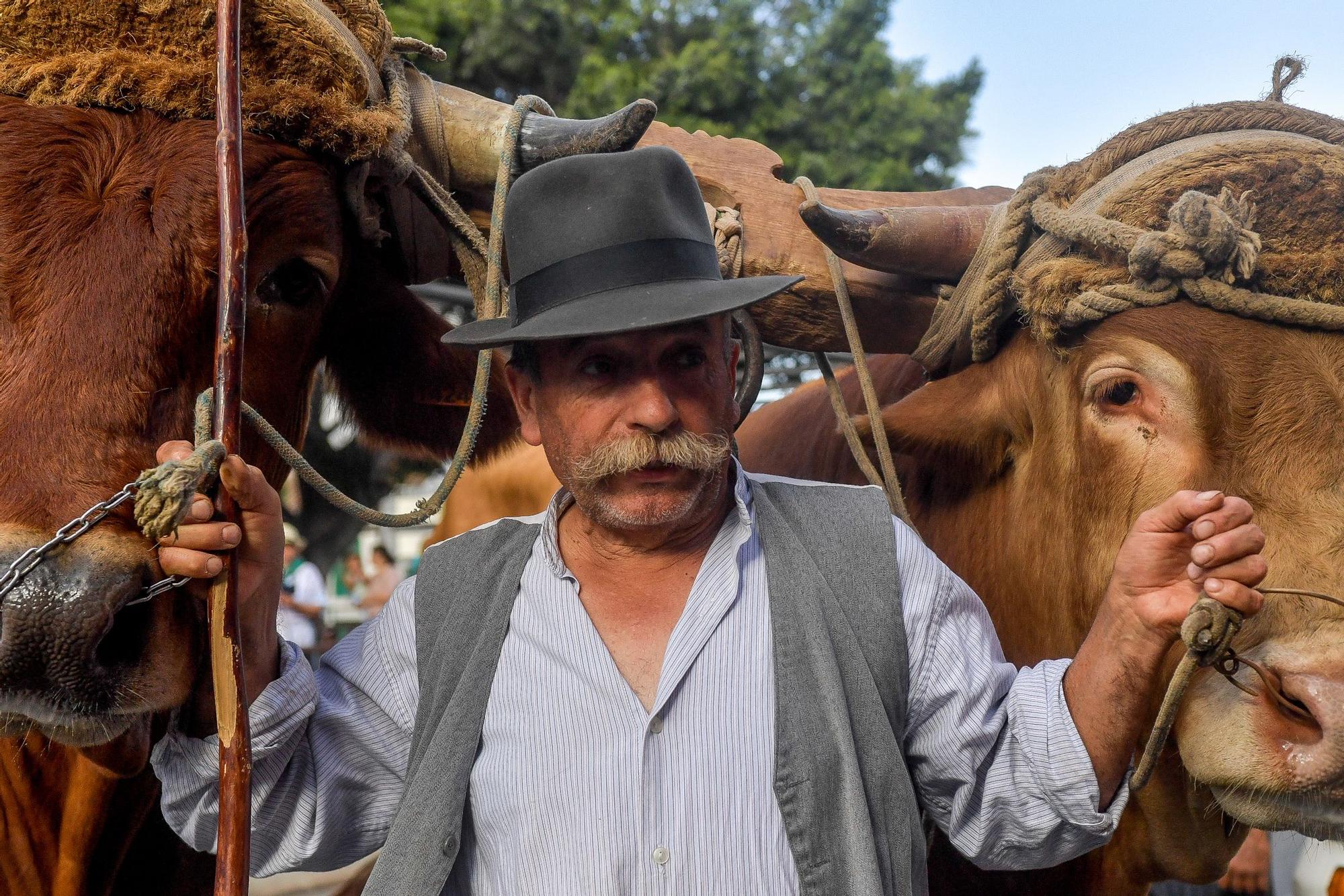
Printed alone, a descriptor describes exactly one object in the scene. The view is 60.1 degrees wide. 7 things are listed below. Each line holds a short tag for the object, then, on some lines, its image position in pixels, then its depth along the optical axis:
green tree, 11.81
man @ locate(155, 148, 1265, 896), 1.82
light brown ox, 1.91
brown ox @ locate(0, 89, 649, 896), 1.71
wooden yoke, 2.86
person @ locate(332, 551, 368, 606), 14.88
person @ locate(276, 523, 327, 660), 8.79
